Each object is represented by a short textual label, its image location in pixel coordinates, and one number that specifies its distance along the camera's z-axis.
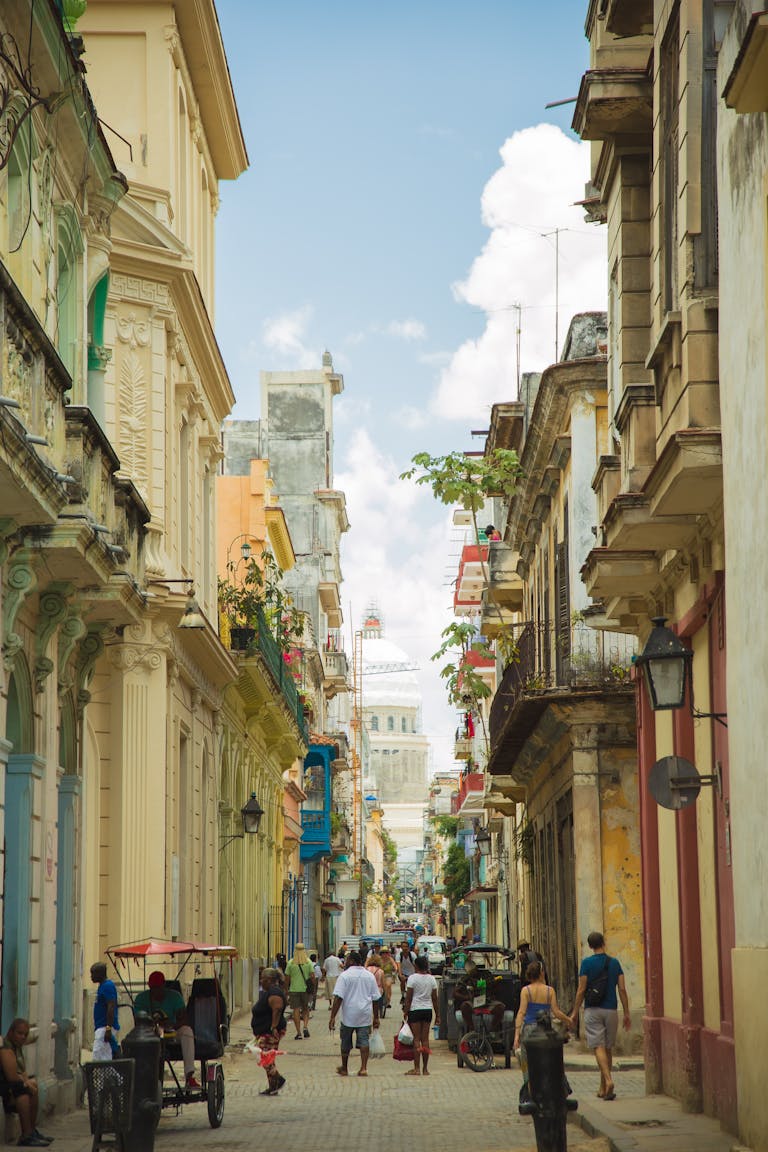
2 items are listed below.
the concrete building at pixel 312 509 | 63.72
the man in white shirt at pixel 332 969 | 40.88
